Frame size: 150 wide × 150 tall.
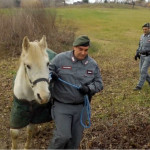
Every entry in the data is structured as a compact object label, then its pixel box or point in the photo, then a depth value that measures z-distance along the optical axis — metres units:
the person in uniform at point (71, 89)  2.98
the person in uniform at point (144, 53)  6.60
